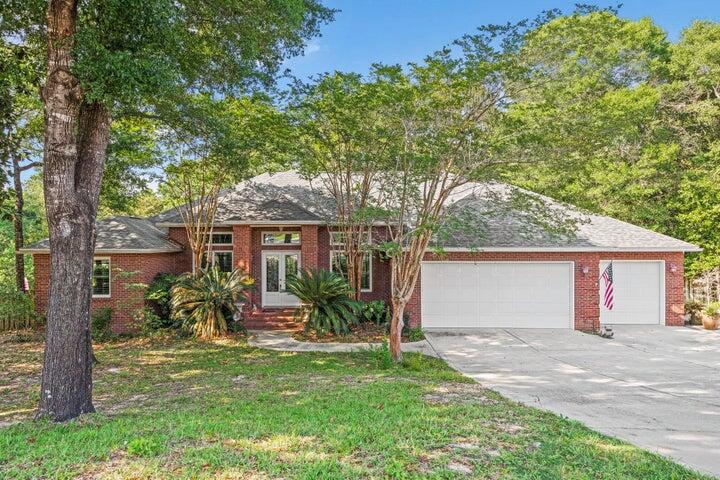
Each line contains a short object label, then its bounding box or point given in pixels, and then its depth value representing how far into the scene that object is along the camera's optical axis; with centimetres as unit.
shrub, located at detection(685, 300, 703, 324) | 1326
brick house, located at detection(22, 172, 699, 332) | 1238
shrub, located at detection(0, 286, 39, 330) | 1204
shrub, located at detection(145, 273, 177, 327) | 1223
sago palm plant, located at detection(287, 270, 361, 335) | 1127
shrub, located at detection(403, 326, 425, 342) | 1111
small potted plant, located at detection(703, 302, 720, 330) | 1230
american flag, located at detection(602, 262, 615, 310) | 1161
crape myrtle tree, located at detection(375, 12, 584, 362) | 745
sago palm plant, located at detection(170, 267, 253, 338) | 1148
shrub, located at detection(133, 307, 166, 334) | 1195
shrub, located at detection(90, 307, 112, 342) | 1159
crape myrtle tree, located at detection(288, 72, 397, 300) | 855
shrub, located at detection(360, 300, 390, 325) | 1224
